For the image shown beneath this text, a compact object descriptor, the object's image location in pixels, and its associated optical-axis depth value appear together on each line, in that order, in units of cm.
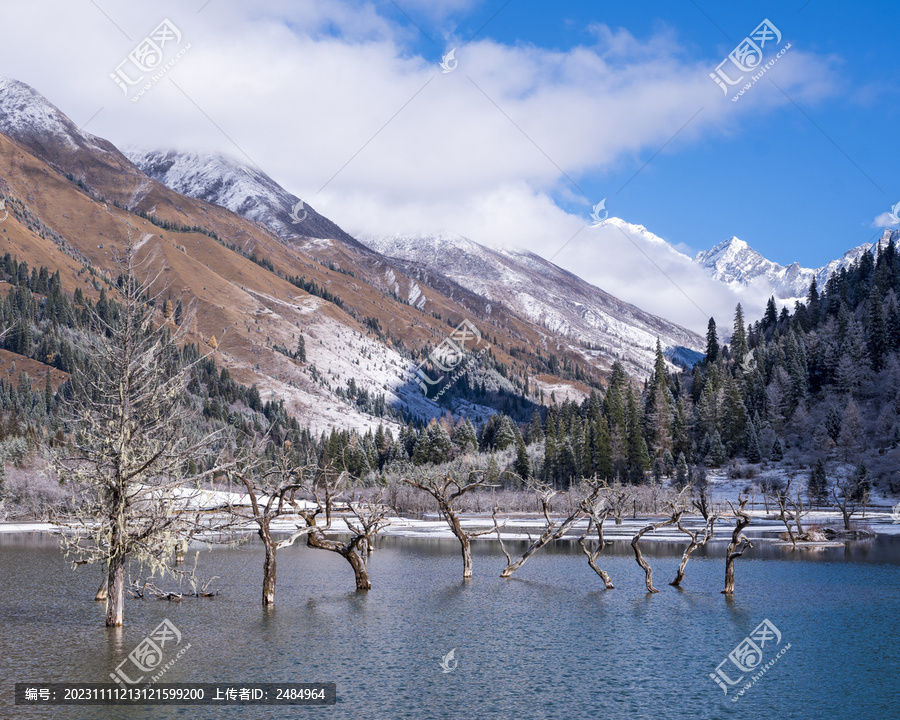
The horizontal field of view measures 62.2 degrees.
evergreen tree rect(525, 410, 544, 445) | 18292
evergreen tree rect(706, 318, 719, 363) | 19525
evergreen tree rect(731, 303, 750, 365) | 18898
